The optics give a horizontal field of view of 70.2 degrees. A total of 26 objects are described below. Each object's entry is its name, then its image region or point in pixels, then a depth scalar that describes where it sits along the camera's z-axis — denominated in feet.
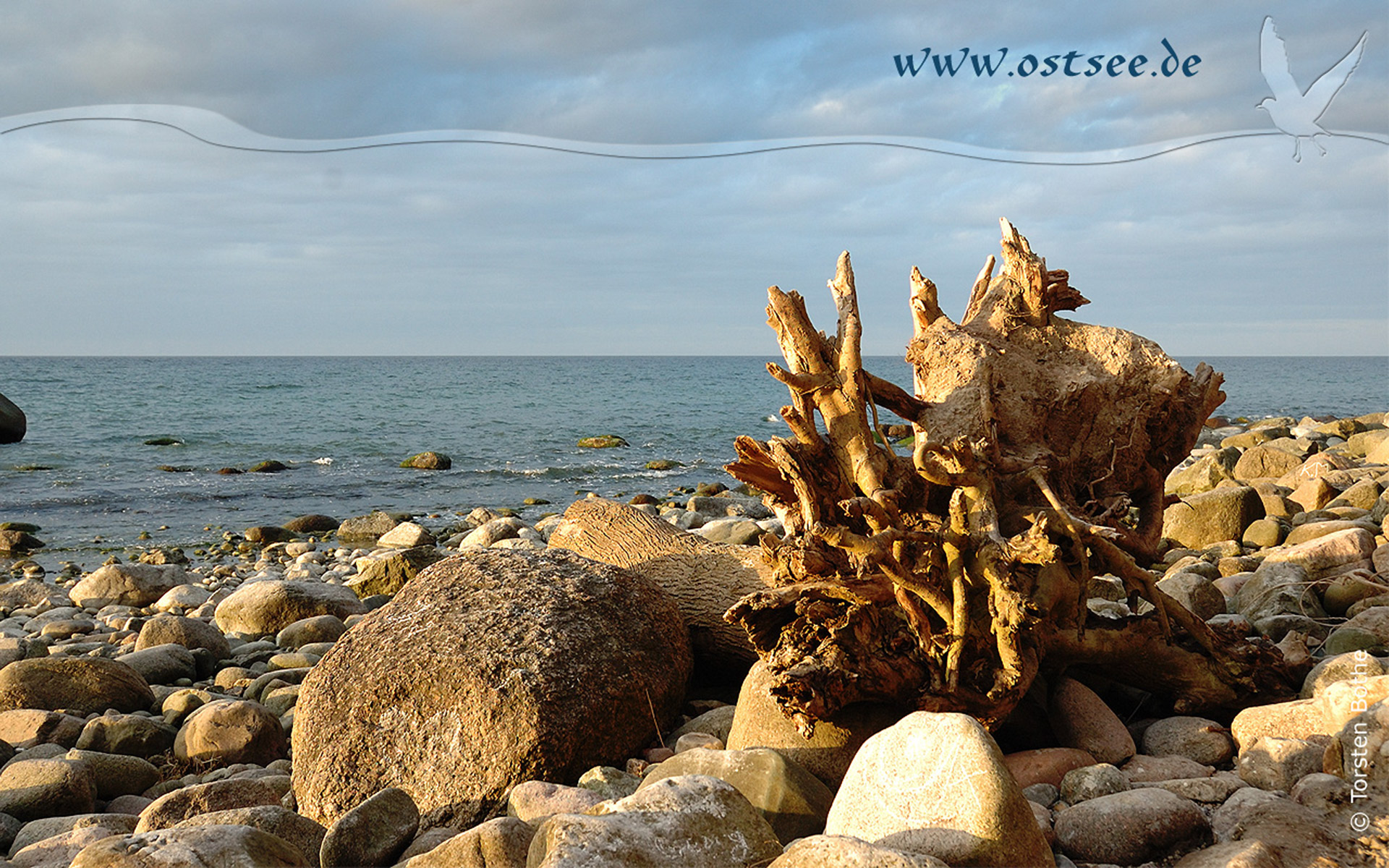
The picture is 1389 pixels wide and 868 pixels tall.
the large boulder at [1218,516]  28.68
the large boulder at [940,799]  9.67
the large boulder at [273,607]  27.14
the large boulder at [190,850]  9.95
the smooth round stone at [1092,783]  11.95
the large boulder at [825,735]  13.25
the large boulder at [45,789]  14.43
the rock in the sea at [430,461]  72.02
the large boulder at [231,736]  16.87
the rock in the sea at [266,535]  45.50
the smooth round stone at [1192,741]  13.32
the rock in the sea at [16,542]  42.75
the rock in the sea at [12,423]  85.76
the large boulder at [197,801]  13.12
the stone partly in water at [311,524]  48.39
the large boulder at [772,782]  11.32
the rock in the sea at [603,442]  87.04
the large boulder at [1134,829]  10.41
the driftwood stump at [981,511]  12.99
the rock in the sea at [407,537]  43.39
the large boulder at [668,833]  9.33
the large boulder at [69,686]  18.88
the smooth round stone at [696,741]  14.84
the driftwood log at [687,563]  18.33
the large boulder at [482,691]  13.76
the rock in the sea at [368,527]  46.50
